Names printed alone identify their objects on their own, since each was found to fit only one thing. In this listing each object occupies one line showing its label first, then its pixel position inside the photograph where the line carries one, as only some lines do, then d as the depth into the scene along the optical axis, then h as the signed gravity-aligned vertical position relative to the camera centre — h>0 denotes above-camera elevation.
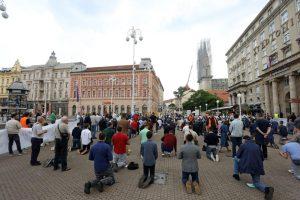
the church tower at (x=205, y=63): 129.38 +30.92
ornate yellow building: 87.12 +16.80
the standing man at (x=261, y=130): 9.62 -0.71
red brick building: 71.62 +9.56
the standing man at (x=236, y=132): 9.80 -0.80
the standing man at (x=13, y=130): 10.90 -0.59
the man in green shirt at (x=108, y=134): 10.02 -0.81
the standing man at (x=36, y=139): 9.39 -0.93
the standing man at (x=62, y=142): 8.64 -0.99
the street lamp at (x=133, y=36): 23.73 +8.75
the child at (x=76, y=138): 12.80 -1.26
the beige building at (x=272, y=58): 33.12 +11.16
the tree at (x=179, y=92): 124.37 +13.17
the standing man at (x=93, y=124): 17.29 -0.58
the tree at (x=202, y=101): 80.19 +5.40
